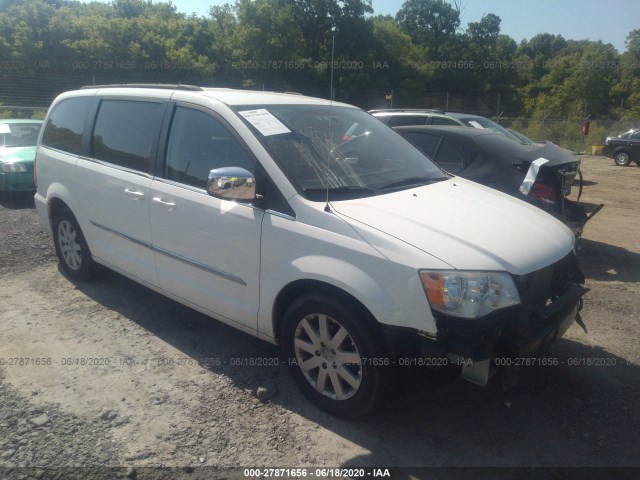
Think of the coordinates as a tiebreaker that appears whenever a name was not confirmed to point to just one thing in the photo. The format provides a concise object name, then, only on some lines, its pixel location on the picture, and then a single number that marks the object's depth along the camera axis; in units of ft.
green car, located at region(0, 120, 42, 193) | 29.50
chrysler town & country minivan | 8.93
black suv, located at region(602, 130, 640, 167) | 60.85
